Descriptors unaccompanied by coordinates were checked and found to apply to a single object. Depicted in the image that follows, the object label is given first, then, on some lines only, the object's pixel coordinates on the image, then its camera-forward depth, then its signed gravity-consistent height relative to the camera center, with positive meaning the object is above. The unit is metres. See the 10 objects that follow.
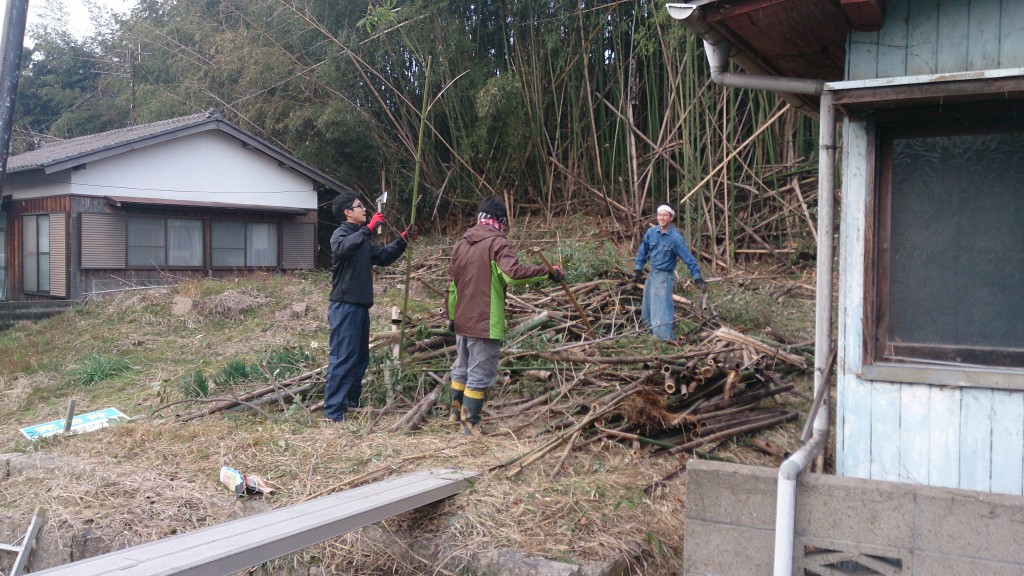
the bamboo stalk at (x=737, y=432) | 5.09 -1.02
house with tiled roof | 14.18 +1.12
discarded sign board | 6.45 -1.27
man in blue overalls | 7.79 +0.06
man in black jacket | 6.09 -0.25
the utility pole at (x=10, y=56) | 6.86 +1.80
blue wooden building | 3.33 +0.14
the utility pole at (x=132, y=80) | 22.74 +5.34
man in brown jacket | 5.52 -0.19
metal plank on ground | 3.26 -1.18
